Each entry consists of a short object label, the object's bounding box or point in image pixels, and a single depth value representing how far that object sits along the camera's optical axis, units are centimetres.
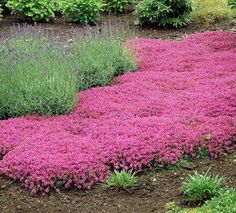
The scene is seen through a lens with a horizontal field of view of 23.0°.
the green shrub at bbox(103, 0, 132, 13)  1744
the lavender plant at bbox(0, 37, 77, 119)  875
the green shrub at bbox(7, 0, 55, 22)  1603
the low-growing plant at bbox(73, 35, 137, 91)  1018
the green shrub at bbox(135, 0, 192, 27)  1541
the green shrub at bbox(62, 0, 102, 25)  1605
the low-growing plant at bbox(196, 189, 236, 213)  553
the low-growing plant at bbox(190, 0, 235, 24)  1591
